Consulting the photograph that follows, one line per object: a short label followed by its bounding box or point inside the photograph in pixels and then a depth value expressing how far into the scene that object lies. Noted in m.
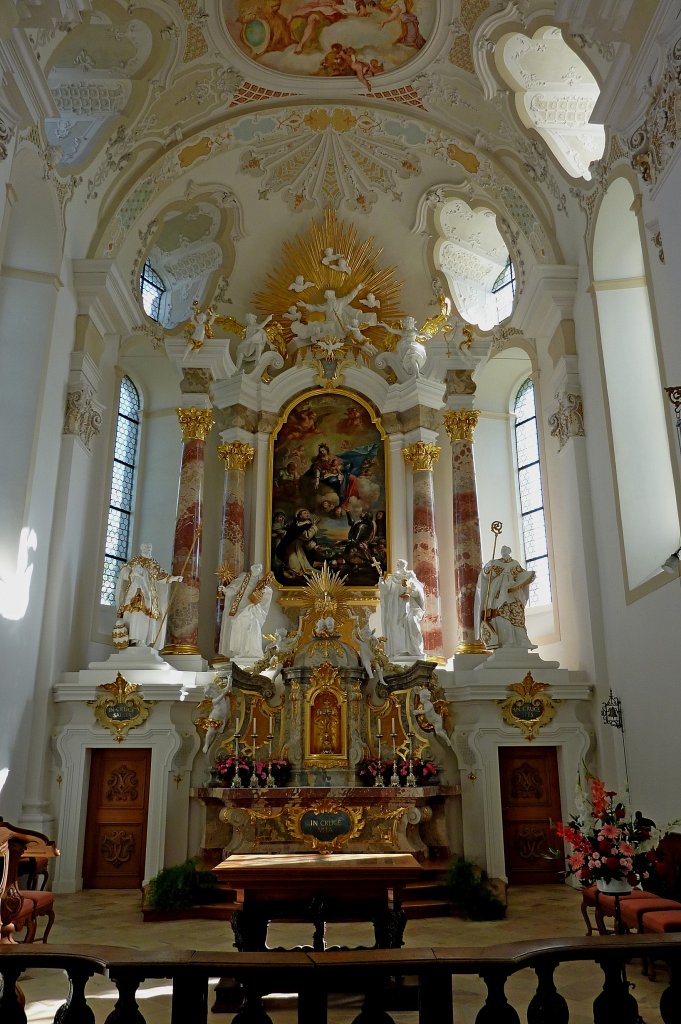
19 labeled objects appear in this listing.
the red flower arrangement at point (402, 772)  10.94
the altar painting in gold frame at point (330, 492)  14.54
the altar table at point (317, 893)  5.78
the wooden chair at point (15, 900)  5.73
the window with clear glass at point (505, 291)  16.08
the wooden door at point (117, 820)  11.01
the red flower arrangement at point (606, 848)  6.42
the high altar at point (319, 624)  10.95
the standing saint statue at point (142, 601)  12.24
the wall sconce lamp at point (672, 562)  7.34
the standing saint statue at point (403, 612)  12.45
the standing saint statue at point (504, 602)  12.04
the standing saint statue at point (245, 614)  12.80
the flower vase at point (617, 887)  6.49
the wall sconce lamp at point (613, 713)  10.46
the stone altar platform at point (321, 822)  10.25
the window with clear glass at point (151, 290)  16.16
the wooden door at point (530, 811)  10.98
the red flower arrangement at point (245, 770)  10.90
